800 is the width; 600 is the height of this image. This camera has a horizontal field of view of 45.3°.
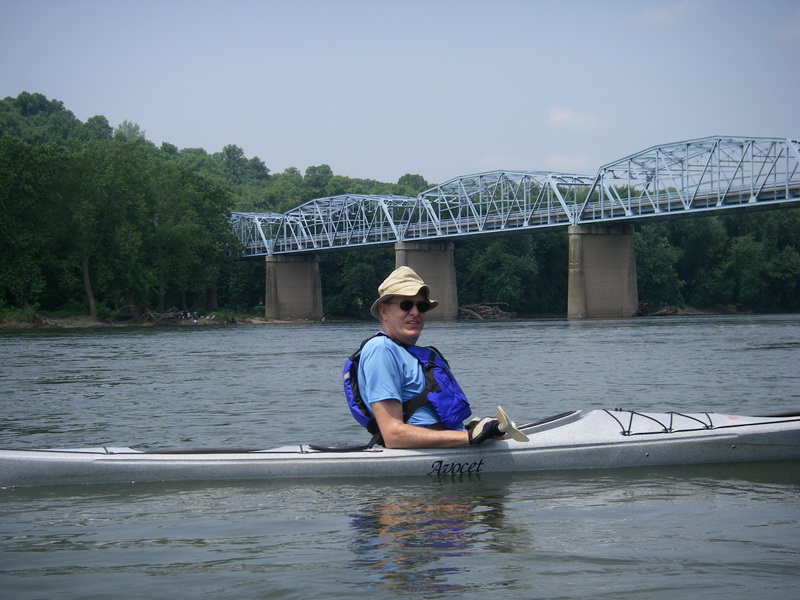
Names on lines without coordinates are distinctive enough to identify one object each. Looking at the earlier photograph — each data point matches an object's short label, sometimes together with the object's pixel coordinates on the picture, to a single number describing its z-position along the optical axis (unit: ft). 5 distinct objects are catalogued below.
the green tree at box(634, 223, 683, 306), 262.06
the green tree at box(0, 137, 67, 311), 174.60
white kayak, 23.53
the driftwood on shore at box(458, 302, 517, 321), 260.01
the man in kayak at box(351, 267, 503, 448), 20.93
